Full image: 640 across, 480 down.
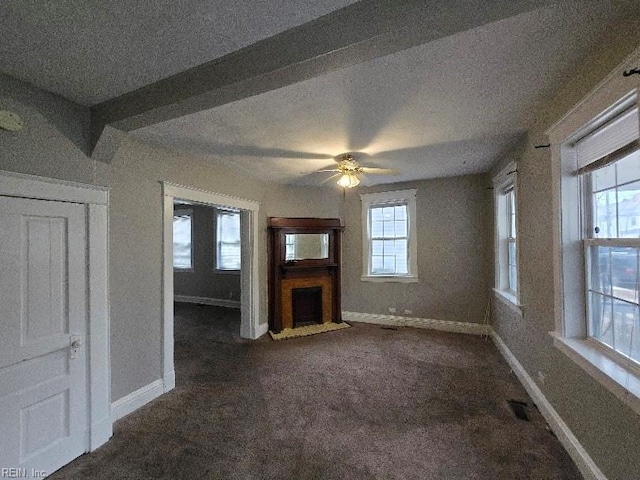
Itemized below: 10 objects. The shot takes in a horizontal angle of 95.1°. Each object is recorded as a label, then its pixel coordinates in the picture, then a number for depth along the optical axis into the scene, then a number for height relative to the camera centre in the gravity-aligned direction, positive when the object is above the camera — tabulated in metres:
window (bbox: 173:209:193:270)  7.09 +0.08
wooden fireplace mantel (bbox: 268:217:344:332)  4.62 -0.50
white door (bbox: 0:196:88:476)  1.69 -0.57
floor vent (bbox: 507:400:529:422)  2.34 -1.42
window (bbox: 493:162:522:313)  3.62 +0.00
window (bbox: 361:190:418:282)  4.91 +0.08
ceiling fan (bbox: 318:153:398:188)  3.24 +0.81
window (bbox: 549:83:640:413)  1.52 +0.00
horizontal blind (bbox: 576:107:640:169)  1.47 +0.57
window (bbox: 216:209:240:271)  6.75 +0.06
